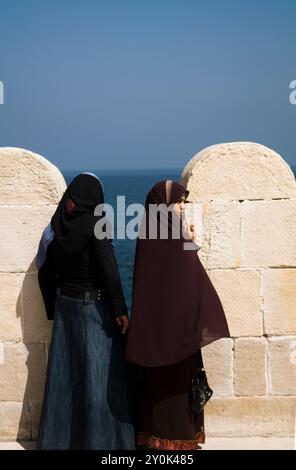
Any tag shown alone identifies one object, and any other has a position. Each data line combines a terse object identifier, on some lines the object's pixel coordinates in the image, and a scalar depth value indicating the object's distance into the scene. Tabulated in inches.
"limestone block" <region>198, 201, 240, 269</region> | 349.1
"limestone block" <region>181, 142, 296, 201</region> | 346.9
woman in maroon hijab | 313.4
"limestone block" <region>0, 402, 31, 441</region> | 358.0
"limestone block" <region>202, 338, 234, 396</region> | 356.8
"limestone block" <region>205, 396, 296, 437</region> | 358.3
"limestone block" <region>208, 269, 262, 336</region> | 352.2
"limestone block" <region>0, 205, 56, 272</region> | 346.6
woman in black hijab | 313.6
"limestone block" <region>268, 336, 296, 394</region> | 358.0
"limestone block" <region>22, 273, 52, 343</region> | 352.5
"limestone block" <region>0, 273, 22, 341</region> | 351.3
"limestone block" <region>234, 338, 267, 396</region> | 356.8
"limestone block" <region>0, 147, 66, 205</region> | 343.0
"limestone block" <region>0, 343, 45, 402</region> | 354.9
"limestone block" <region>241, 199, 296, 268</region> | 350.6
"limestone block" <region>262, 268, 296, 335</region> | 353.7
